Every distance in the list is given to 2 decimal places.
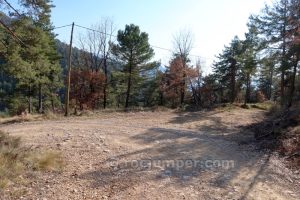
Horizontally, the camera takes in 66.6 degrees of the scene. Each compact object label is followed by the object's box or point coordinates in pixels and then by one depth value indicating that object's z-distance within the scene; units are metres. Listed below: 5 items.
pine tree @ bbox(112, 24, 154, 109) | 23.84
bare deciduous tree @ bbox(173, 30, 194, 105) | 26.91
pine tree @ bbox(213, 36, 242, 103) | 27.10
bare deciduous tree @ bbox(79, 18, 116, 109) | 26.61
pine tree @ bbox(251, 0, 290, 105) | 18.58
